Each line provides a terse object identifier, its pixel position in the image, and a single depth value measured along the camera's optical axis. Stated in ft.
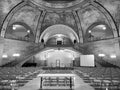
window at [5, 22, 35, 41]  56.42
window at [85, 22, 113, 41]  57.49
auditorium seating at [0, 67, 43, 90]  14.73
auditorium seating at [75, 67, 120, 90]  15.33
